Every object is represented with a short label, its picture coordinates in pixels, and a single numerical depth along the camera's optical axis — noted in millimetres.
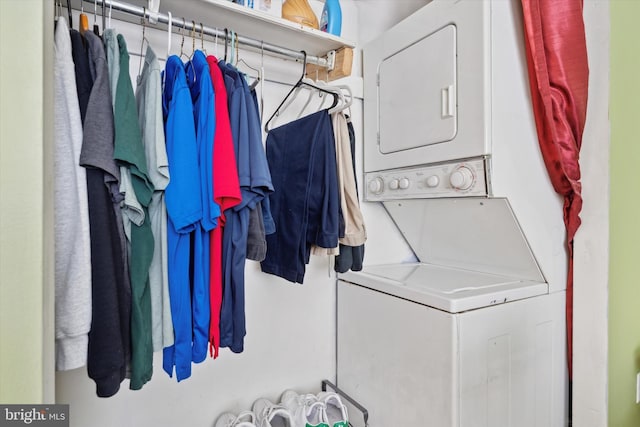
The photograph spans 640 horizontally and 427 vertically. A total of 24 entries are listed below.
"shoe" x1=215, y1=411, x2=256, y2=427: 1554
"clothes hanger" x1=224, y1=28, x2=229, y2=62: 1259
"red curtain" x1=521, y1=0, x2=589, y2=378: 1363
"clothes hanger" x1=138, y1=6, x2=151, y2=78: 1129
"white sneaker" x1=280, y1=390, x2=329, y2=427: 1572
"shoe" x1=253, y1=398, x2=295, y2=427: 1565
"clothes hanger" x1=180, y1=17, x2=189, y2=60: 1200
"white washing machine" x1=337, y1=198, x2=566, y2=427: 1272
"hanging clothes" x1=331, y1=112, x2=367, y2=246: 1307
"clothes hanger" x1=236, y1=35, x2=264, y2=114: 1374
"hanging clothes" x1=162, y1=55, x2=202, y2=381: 961
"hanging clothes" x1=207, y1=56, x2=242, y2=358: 986
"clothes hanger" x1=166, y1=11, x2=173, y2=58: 1136
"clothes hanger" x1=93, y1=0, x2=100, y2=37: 932
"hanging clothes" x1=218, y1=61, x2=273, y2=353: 1047
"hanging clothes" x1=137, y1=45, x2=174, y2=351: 961
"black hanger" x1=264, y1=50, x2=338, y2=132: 1300
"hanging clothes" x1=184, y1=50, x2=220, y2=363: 1013
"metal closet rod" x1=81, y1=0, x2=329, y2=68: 1123
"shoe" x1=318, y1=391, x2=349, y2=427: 1664
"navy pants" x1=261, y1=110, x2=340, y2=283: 1217
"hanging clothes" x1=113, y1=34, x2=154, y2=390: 866
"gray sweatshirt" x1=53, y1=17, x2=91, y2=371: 766
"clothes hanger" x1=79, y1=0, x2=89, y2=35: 960
